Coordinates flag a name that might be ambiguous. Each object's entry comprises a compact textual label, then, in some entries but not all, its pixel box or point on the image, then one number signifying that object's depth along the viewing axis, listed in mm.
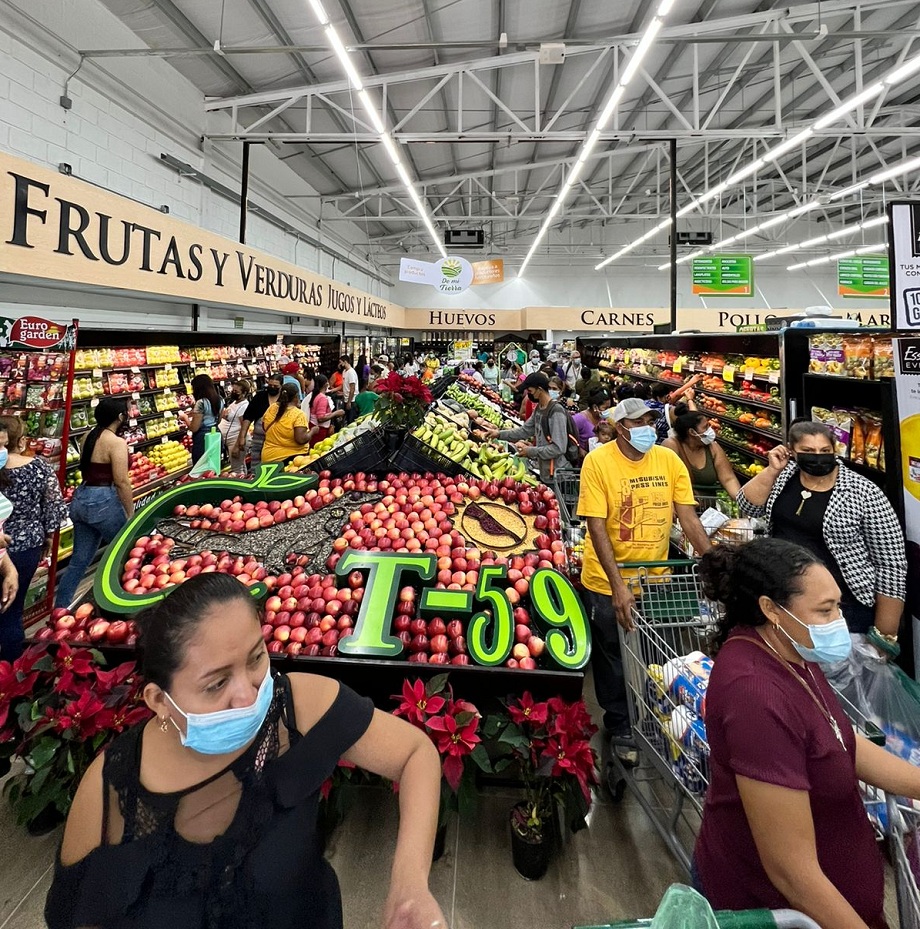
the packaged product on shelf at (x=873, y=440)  3195
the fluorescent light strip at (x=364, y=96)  4910
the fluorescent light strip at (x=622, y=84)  4949
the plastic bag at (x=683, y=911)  777
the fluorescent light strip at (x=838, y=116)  5812
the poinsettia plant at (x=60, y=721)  1981
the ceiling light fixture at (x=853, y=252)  16944
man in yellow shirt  2678
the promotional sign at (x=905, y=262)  2711
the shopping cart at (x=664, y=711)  1914
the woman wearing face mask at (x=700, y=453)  3982
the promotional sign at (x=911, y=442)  2723
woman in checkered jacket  2471
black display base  2180
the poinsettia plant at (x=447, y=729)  1887
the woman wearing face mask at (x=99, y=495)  3891
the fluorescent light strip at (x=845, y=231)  14359
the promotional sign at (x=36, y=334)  3990
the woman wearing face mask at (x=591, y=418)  6273
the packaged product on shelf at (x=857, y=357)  3467
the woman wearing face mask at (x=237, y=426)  6816
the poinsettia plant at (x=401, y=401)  3939
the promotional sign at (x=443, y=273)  12320
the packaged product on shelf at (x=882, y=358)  3287
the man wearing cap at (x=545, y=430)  4824
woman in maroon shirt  1121
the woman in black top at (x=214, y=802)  981
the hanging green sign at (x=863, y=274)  13617
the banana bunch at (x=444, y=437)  4176
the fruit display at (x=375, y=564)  2332
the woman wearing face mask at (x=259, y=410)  5617
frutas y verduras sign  4215
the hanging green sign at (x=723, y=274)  13469
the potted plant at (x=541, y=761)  1981
